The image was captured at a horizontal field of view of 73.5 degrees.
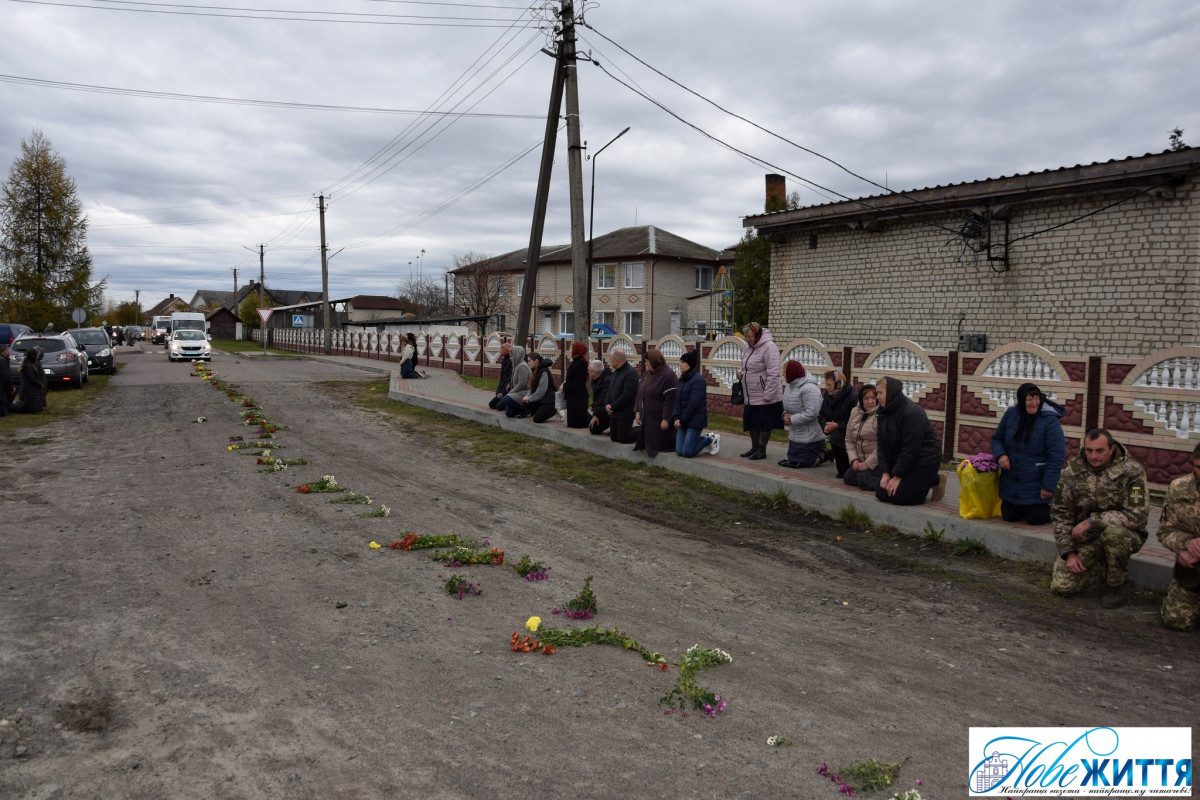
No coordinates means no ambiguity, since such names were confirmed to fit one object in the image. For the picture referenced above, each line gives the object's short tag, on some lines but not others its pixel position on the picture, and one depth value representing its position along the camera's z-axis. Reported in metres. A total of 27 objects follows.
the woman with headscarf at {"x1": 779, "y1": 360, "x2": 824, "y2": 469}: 9.84
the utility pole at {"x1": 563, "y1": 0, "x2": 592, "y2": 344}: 17.20
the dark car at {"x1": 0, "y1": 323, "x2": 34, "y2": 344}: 21.81
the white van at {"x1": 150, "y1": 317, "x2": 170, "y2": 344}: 71.81
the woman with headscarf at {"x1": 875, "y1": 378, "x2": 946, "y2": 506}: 7.50
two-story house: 52.03
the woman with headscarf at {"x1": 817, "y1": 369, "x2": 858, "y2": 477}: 9.19
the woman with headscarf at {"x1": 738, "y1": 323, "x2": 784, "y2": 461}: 10.48
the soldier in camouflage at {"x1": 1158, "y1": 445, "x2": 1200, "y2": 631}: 4.96
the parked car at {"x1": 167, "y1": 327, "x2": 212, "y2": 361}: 35.84
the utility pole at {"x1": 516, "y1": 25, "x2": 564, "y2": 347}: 18.48
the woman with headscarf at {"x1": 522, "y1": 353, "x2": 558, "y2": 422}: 14.16
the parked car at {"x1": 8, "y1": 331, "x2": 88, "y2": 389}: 20.75
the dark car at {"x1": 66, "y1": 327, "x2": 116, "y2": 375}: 27.05
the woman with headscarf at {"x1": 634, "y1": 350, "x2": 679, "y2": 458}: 10.81
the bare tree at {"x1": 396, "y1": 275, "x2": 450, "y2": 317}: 83.75
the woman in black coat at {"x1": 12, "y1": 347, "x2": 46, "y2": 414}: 15.67
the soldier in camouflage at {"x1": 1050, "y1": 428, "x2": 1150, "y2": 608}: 5.57
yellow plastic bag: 7.16
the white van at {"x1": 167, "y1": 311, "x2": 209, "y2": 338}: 47.65
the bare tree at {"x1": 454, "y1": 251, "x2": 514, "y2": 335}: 63.00
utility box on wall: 16.58
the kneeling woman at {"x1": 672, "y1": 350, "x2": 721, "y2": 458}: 10.38
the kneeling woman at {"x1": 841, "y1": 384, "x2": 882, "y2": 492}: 8.31
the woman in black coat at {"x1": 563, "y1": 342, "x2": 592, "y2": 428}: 12.94
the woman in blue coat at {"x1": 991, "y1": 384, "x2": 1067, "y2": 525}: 6.62
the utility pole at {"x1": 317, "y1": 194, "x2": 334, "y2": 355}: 47.31
